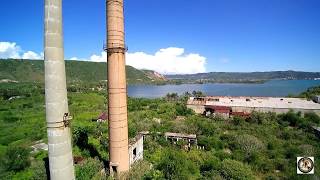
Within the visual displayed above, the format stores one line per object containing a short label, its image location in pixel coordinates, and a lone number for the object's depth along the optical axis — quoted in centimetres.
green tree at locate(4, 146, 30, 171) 1995
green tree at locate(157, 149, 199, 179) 1655
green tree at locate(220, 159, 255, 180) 1583
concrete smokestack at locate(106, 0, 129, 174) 1544
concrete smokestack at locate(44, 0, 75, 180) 1190
